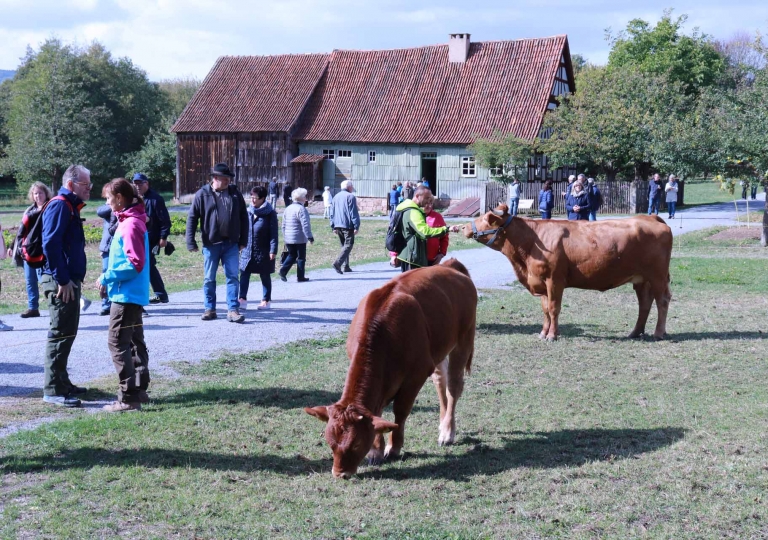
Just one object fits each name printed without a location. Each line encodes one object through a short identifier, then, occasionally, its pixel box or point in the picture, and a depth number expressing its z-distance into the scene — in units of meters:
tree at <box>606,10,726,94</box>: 57.91
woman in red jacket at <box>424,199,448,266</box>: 9.97
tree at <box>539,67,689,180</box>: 39.41
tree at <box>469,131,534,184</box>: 39.59
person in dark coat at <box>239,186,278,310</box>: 12.43
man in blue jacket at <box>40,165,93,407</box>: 7.04
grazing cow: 5.18
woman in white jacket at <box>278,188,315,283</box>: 15.30
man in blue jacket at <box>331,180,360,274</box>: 17.02
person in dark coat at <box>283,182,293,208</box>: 37.59
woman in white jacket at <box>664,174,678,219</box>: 33.69
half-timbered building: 43.06
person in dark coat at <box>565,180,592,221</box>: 25.16
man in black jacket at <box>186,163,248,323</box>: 10.73
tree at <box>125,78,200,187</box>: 56.69
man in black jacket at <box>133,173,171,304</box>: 11.78
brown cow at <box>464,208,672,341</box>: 10.48
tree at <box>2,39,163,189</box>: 52.69
